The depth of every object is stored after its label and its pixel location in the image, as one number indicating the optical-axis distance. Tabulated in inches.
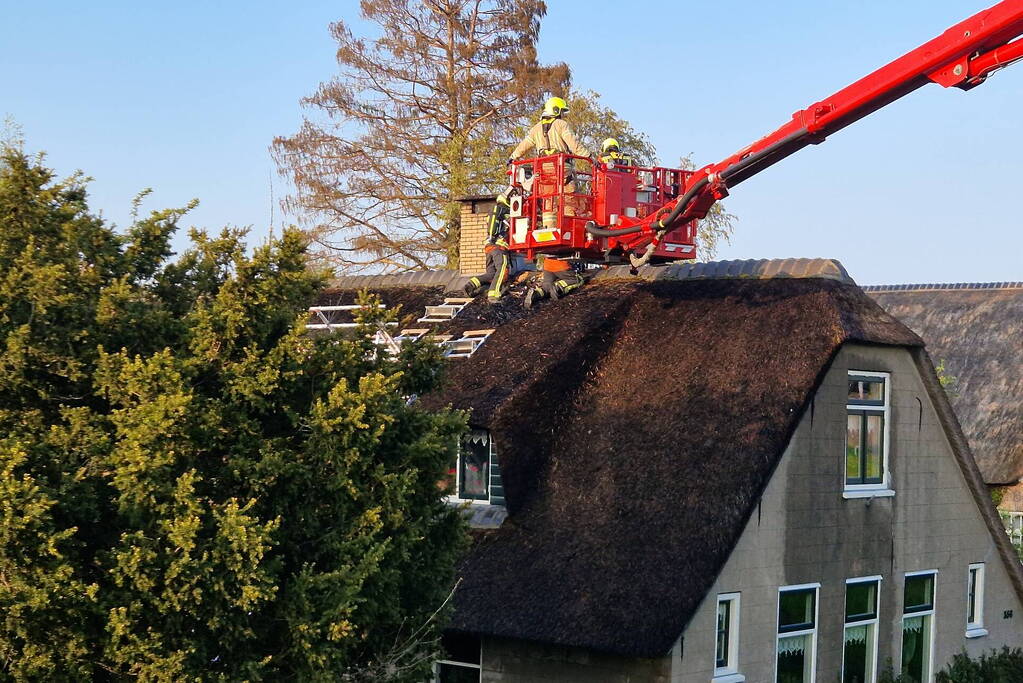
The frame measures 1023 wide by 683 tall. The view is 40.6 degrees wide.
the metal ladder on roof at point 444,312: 857.5
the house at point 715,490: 625.3
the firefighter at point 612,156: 767.1
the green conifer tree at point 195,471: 406.3
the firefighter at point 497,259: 849.5
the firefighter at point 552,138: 796.6
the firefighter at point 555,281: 815.7
